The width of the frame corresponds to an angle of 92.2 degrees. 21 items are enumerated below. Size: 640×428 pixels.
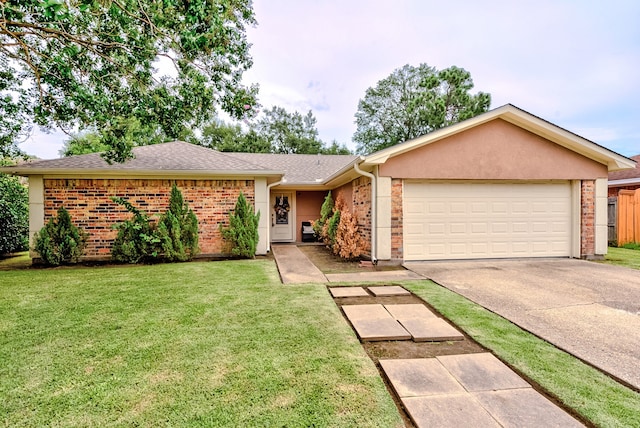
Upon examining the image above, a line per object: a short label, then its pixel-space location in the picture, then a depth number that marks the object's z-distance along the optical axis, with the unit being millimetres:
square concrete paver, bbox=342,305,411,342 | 3121
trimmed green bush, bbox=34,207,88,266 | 7020
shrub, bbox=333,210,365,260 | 7855
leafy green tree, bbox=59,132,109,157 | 18023
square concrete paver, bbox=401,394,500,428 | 1852
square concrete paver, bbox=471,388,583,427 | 1860
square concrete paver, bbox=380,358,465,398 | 2193
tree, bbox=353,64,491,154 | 22500
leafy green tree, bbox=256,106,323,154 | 29484
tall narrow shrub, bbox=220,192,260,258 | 7918
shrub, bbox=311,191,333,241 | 10766
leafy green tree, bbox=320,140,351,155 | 30177
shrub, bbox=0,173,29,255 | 9086
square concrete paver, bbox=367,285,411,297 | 4629
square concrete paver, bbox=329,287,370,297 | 4574
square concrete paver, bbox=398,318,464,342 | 3080
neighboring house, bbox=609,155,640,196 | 11671
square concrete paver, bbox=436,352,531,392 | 2250
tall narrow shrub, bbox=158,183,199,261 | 7409
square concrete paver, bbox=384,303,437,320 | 3695
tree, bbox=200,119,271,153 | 26906
